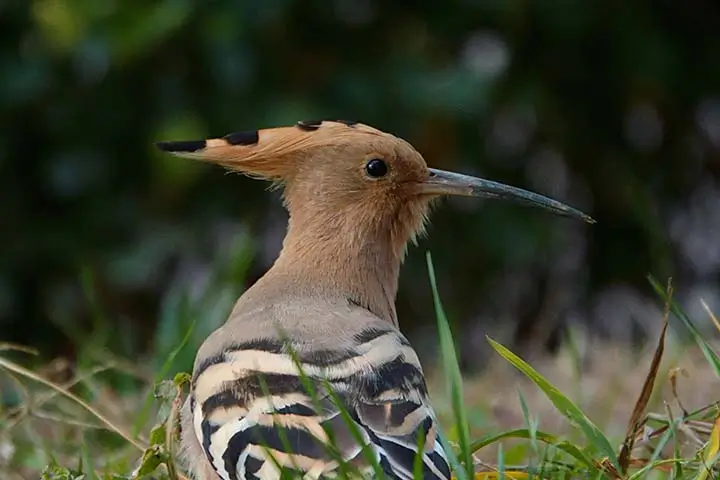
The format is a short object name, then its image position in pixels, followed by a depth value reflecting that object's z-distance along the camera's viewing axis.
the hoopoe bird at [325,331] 4.06
